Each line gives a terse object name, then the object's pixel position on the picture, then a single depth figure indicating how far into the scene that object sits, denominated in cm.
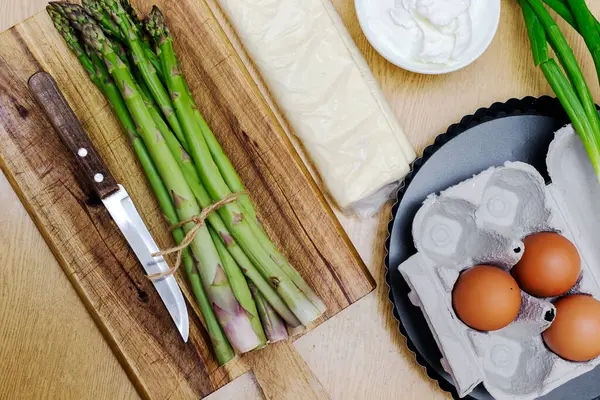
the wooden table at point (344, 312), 90
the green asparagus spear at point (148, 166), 79
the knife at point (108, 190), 76
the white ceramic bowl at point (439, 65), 86
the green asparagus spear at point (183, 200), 77
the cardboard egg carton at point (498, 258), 77
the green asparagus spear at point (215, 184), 78
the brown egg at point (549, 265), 75
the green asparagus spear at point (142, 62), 78
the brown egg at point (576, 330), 74
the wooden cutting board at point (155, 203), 78
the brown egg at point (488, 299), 74
